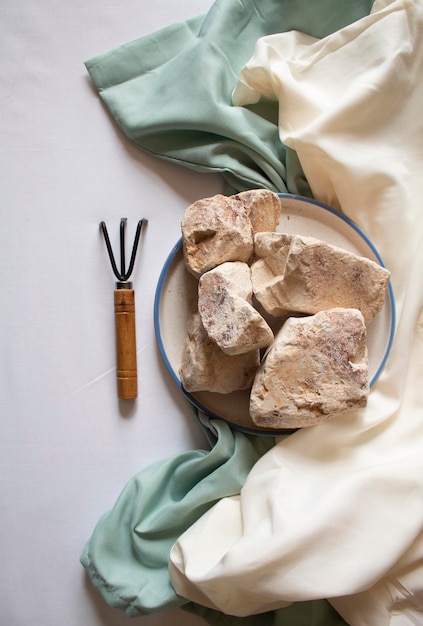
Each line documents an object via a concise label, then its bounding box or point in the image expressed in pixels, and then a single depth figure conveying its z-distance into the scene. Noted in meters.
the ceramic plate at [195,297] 0.89
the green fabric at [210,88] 0.92
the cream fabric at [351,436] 0.77
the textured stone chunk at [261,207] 0.83
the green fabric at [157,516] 0.87
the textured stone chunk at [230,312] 0.75
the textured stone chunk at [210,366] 0.83
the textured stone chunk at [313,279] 0.79
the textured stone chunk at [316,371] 0.78
